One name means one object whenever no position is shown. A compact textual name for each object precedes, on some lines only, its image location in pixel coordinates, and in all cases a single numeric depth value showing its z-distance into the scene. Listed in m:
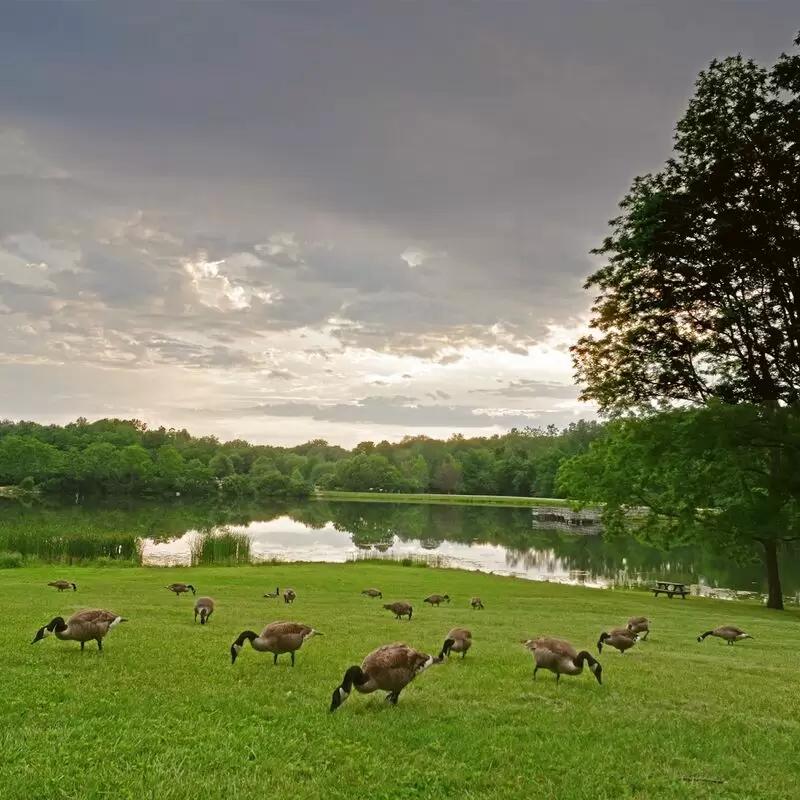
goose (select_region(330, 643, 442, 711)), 9.27
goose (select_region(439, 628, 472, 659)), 13.28
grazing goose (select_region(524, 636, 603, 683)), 11.46
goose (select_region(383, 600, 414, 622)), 21.19
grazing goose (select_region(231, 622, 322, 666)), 11.87
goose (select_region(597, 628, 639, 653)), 15.36
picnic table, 38.31
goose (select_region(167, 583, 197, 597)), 25.44
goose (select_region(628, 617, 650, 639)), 18.58
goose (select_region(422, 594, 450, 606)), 26.34
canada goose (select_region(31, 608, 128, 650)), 12.27
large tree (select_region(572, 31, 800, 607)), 25.61
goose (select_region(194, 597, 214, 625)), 17.81
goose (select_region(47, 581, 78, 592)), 25.78
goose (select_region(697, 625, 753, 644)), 19.20
